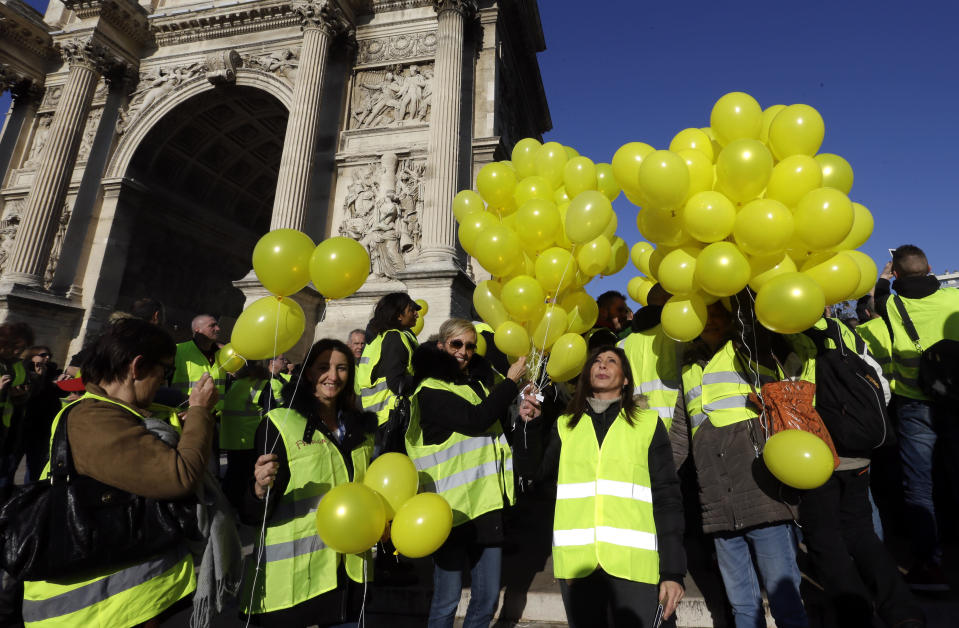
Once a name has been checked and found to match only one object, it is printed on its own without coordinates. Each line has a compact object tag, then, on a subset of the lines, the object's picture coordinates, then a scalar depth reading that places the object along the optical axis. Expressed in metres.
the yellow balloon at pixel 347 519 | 1.87
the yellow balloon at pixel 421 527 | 2.00
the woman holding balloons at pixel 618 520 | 2.09
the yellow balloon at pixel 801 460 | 2.02
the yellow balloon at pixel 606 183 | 3.54
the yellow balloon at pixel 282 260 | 2.47
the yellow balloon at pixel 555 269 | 3.23
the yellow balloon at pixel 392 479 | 2.14
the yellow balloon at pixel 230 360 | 3.13
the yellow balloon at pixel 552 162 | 3.54
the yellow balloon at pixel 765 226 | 2.27
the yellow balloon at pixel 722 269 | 2.29
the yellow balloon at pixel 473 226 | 3.58
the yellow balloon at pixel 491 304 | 3.77
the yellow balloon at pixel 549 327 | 3.20
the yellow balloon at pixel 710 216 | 2.41
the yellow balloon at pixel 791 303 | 2.11
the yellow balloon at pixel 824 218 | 2.21
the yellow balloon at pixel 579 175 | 3.37
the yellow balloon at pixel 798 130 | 2.45
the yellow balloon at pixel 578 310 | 3.42
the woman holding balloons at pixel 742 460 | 2.23
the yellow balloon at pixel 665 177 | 2.38
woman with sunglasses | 2.50
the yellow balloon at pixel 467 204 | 4.04
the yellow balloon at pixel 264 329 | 2.43
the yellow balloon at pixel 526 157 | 3.77
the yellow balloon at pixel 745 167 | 2.34
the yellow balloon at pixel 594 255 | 3.26
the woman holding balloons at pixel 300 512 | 2.02
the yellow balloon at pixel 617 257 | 3.55
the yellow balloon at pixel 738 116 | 2.61
